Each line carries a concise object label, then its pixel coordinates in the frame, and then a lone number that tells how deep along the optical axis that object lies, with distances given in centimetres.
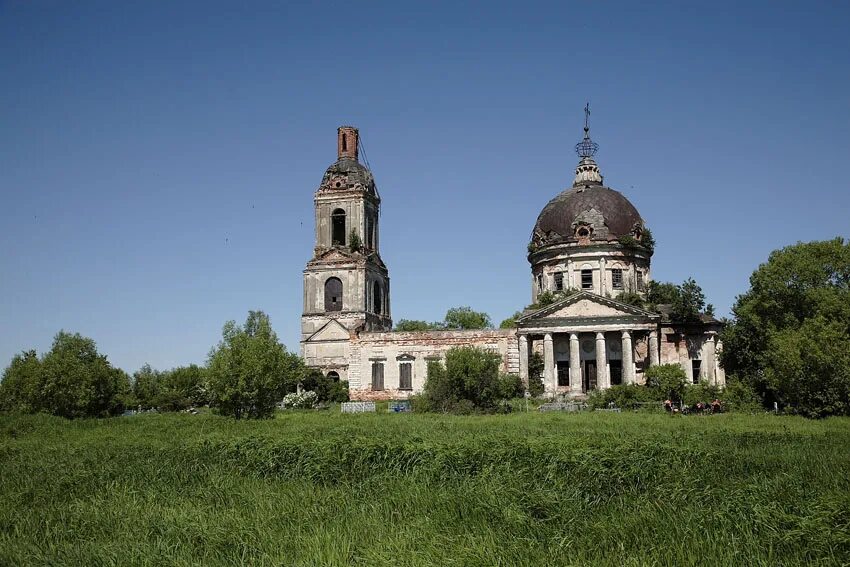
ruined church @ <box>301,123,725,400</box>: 5406
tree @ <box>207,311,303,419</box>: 3872
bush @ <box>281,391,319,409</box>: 5516
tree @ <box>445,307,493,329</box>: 9499
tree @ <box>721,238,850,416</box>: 3644
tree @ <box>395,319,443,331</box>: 9231
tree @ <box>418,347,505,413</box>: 4406
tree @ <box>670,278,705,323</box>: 5362
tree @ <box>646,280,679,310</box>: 5631
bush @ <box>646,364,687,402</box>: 4525
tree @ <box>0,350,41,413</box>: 4578
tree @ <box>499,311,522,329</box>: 8307
